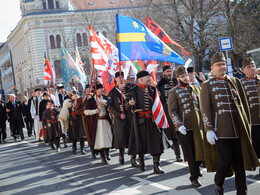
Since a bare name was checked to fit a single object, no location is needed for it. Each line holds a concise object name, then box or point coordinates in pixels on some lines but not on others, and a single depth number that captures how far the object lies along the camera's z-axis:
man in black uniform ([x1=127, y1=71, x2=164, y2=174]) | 8.50
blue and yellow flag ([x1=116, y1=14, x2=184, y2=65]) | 8.84
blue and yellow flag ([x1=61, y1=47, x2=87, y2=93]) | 12.70
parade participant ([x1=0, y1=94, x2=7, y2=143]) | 19.53
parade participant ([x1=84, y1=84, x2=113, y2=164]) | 10.53
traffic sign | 15.69
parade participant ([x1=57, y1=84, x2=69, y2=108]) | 16.80
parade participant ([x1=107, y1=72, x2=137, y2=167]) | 9.76
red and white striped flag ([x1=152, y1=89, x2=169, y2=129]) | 8.47
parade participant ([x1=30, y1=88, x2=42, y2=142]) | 17.64
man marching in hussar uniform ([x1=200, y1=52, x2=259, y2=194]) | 5.80
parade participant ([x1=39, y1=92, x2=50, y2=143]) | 15.78
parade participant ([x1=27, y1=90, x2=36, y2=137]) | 18.68
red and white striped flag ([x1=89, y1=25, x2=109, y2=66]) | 10.95
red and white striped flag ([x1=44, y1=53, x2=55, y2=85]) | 15.70
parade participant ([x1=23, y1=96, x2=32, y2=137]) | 20.25
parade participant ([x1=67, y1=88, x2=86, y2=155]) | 12.41
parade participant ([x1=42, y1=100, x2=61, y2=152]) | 13.73
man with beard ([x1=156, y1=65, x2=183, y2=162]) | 9.82
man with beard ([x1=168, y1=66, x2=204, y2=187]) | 7.08
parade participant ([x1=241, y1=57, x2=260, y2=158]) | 7.29
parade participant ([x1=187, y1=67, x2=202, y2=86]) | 9.53
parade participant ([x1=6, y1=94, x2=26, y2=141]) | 19.50
